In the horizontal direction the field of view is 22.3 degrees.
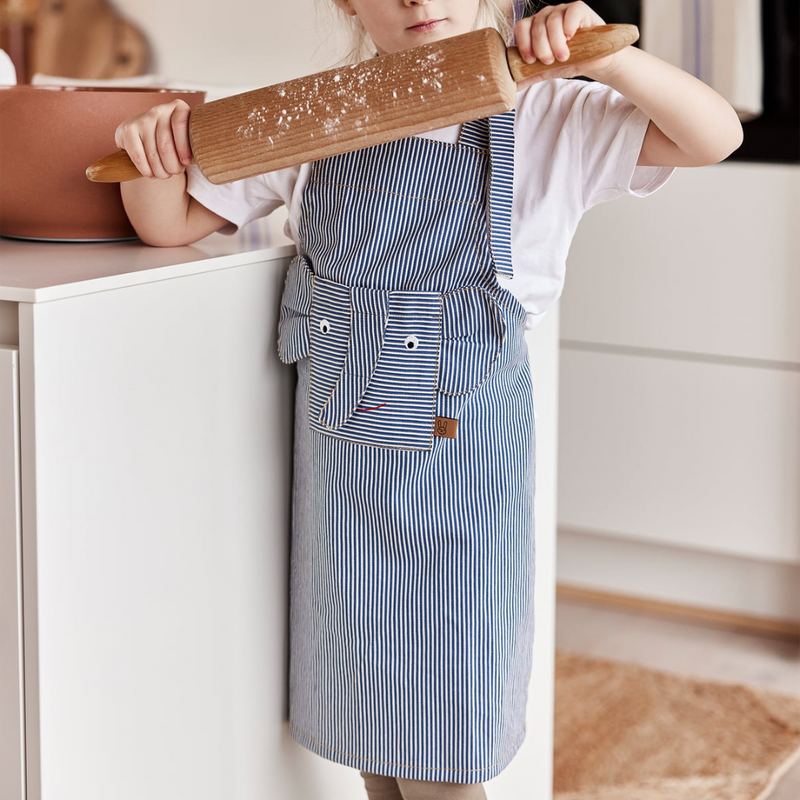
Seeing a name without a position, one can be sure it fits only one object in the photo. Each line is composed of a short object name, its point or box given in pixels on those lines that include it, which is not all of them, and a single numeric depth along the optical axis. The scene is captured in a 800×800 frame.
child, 1.68
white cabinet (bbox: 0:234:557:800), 1.53
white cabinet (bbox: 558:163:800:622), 2.88
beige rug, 2.34
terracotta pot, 1.73
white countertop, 1.53
